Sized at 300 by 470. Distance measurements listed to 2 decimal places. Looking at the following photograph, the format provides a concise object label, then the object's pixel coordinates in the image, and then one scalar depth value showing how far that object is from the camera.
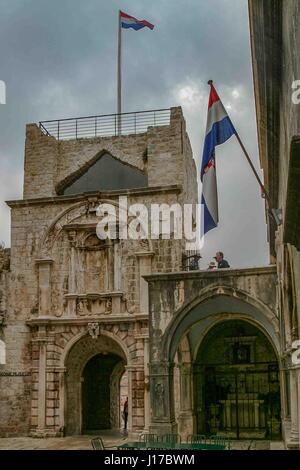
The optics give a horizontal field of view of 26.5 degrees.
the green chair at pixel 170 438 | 15.43
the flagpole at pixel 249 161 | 12.15
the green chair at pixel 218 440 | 15.96
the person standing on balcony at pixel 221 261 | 18.89
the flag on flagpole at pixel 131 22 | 25.36
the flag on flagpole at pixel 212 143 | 13.22
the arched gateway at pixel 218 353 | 16.92
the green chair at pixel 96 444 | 14.37
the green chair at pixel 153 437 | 15.43
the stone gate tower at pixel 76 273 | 21.70
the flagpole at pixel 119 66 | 26.04
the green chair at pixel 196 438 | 16.26
